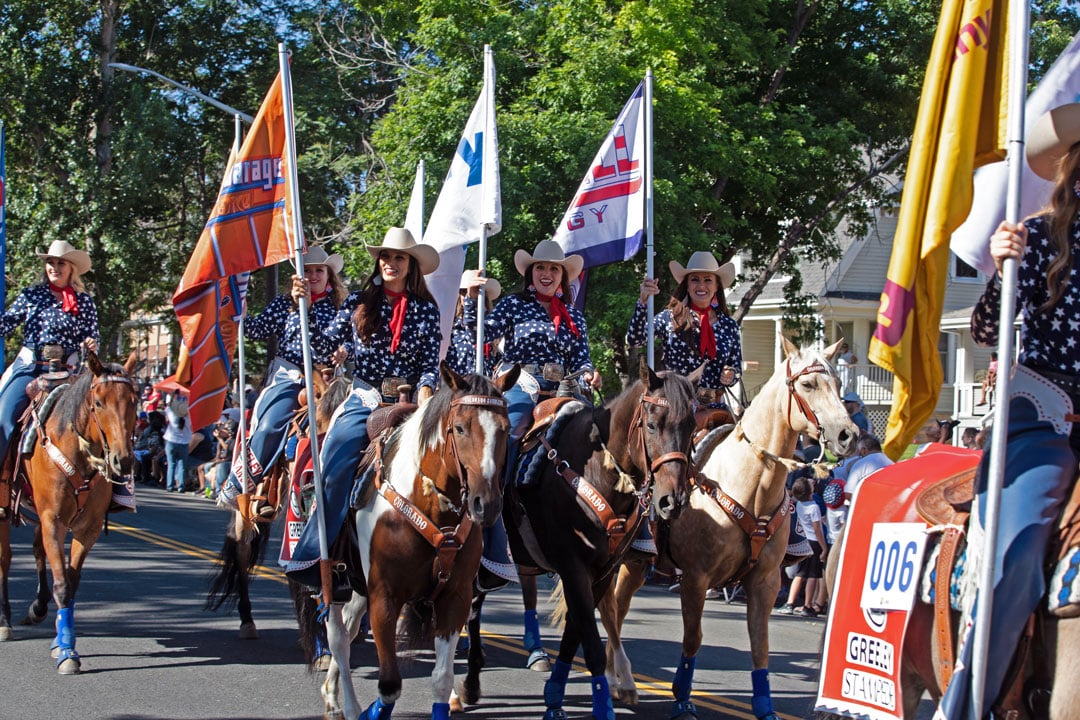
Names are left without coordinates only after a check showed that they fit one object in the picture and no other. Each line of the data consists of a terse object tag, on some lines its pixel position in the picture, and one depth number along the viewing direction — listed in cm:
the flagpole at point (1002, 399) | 759
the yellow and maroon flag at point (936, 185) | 830
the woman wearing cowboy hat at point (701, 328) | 1873
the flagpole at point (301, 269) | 1360
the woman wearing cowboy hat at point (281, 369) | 1848
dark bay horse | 1384
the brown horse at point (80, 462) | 1759
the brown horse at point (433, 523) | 1229
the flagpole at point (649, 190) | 1862
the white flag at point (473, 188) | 1925
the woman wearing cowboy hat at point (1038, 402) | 787
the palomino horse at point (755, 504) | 1548
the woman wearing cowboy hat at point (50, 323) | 2006
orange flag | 1573
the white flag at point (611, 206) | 2030
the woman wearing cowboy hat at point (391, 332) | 1513
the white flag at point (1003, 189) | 895
